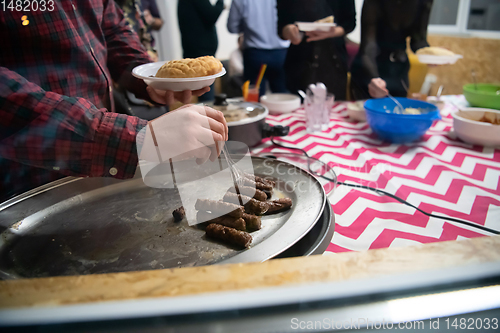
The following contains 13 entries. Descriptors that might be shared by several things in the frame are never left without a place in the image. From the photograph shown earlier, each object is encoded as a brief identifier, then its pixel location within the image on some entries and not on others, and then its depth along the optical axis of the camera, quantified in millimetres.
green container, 1153
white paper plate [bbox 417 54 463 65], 1115
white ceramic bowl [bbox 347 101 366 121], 1406
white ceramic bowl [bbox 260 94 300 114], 1394
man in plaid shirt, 477
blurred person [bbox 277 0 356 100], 877
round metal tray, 505
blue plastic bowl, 1108
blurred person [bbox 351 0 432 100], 923
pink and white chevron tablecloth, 629
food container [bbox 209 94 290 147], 792
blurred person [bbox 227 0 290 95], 660
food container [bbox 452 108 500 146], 1016
